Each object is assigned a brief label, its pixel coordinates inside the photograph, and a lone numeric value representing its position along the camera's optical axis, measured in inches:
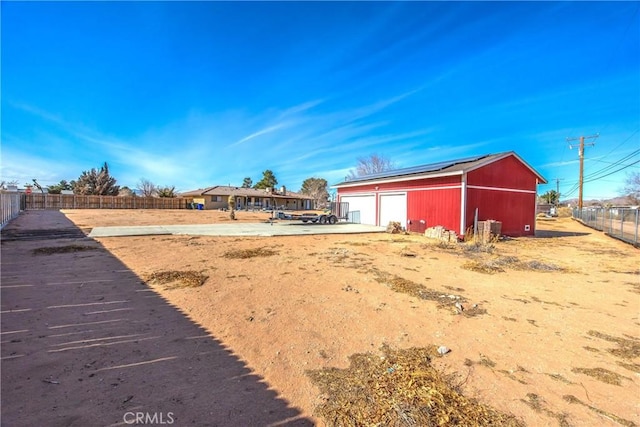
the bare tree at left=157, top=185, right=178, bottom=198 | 1946.4
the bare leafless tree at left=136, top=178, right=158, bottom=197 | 2394.3
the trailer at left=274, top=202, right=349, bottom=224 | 820.6
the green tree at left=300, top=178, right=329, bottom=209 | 2519.3
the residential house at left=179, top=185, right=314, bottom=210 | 1758.1
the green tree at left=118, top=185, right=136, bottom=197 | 2114.7
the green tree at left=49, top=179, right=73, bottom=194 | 2115.7
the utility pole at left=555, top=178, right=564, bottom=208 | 2172.7
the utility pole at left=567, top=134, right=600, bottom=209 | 1090.9
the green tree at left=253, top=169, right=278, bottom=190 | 2463.1
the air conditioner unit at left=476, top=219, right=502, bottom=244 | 503.5
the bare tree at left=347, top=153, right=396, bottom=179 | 1728.6
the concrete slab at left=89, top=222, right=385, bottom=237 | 529.0
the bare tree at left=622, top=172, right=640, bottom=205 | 1593.3
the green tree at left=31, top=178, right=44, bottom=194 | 2078.2
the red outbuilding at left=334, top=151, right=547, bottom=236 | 556.4
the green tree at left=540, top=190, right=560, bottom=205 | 2106.3
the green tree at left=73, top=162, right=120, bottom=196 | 1868.8
